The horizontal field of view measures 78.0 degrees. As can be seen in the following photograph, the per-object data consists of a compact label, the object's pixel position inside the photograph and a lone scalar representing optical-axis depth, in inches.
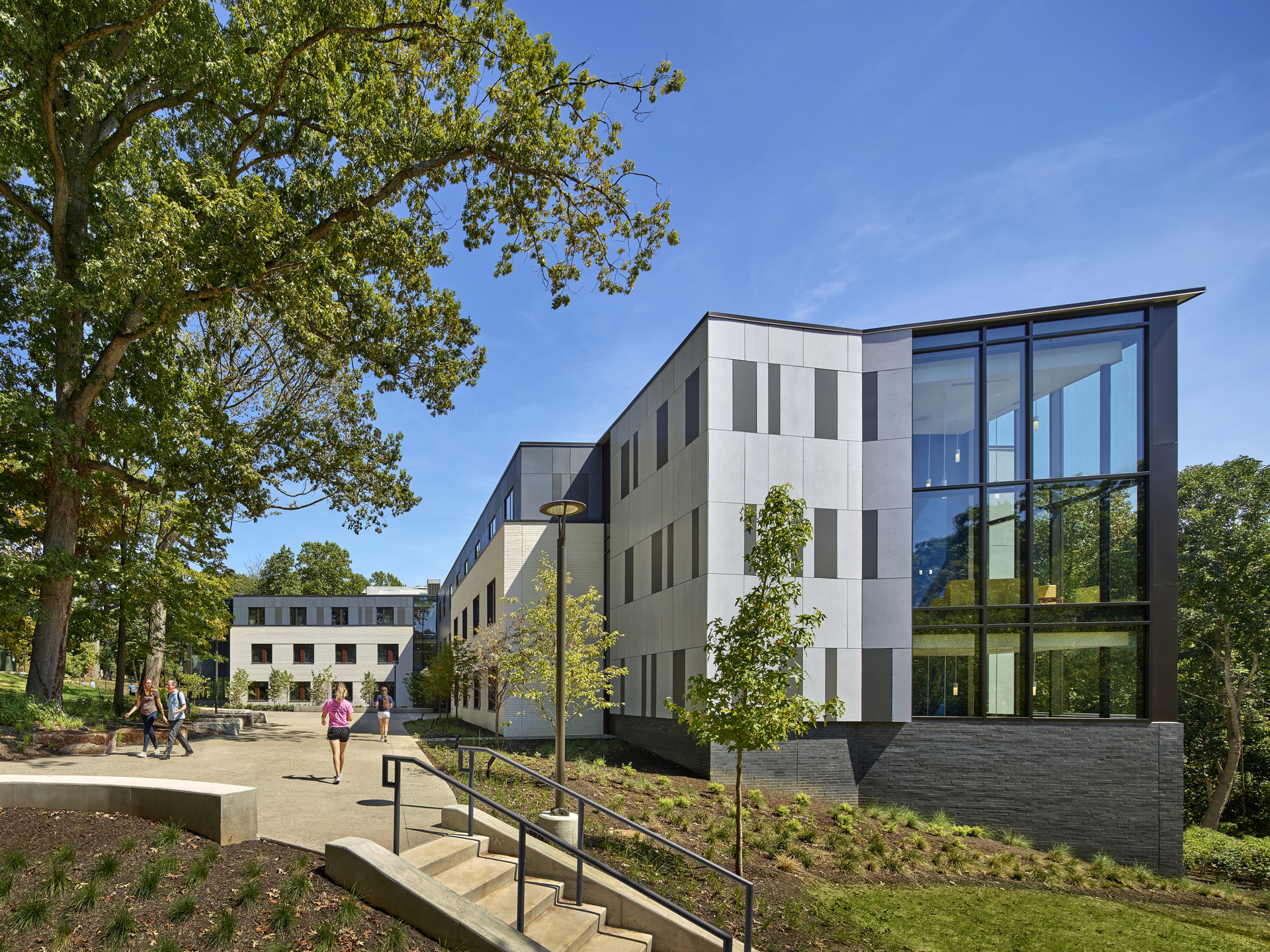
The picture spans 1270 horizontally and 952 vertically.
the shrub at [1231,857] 753.0
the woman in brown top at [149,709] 601.0
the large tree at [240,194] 454.3
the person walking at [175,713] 588.8
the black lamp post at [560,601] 424.8
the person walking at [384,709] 824.9
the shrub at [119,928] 240.1
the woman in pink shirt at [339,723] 512.1
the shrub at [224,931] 245.9
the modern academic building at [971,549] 687.7
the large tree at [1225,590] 1039.0
